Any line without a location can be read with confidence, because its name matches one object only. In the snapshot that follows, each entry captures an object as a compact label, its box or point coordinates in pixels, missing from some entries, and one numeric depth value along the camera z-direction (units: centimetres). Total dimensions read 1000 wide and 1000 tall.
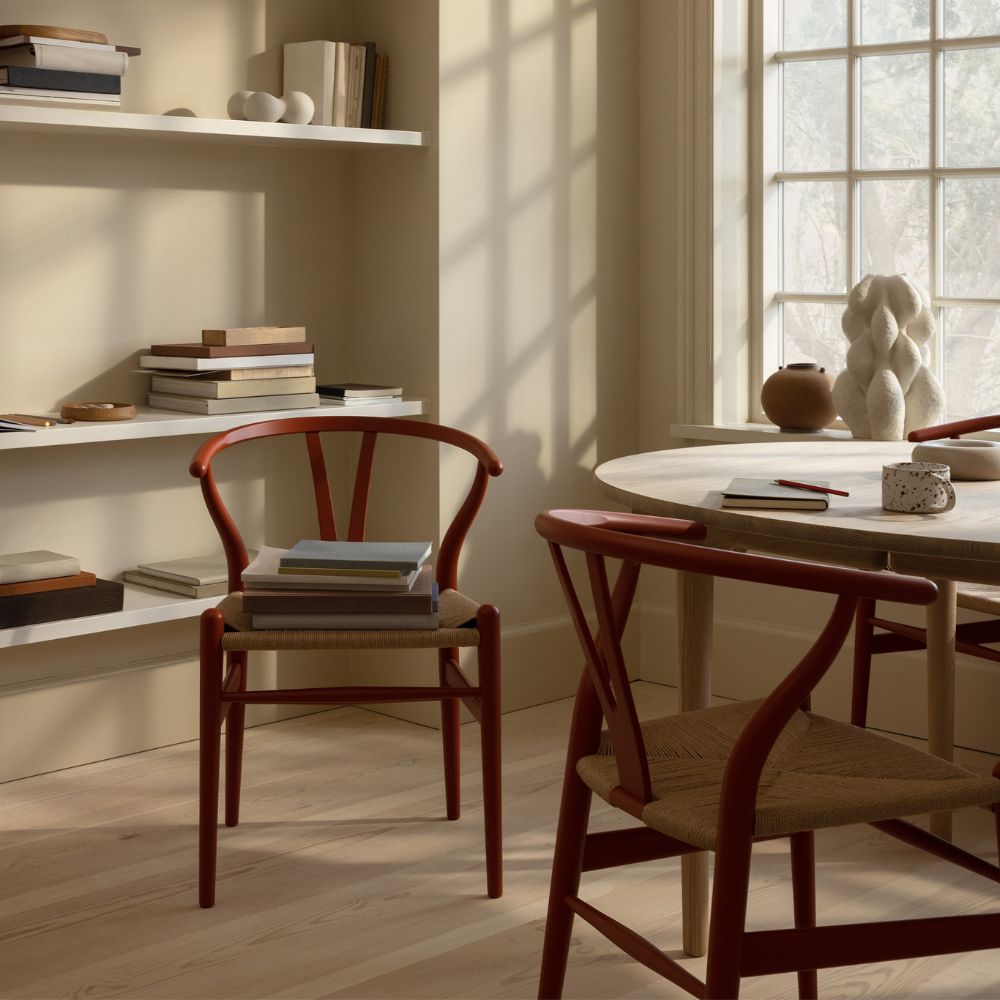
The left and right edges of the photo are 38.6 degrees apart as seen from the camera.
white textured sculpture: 333
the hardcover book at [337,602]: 246
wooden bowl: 303
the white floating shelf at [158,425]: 288
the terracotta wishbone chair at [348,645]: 246
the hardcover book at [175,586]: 319
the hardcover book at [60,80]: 281
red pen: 203
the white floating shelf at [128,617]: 288
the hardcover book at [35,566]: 289
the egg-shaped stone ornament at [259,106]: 322
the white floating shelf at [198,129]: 284
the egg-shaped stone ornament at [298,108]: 329
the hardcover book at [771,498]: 192
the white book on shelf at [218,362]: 317
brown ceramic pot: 354
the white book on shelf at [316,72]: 338
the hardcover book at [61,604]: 288
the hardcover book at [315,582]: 248
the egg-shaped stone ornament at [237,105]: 323
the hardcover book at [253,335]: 318
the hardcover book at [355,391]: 341
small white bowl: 220
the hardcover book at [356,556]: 249
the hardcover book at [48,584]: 288
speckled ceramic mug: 189
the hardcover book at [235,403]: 317
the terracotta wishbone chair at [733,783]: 148
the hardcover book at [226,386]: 317
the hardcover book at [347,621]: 247
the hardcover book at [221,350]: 317
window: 345
